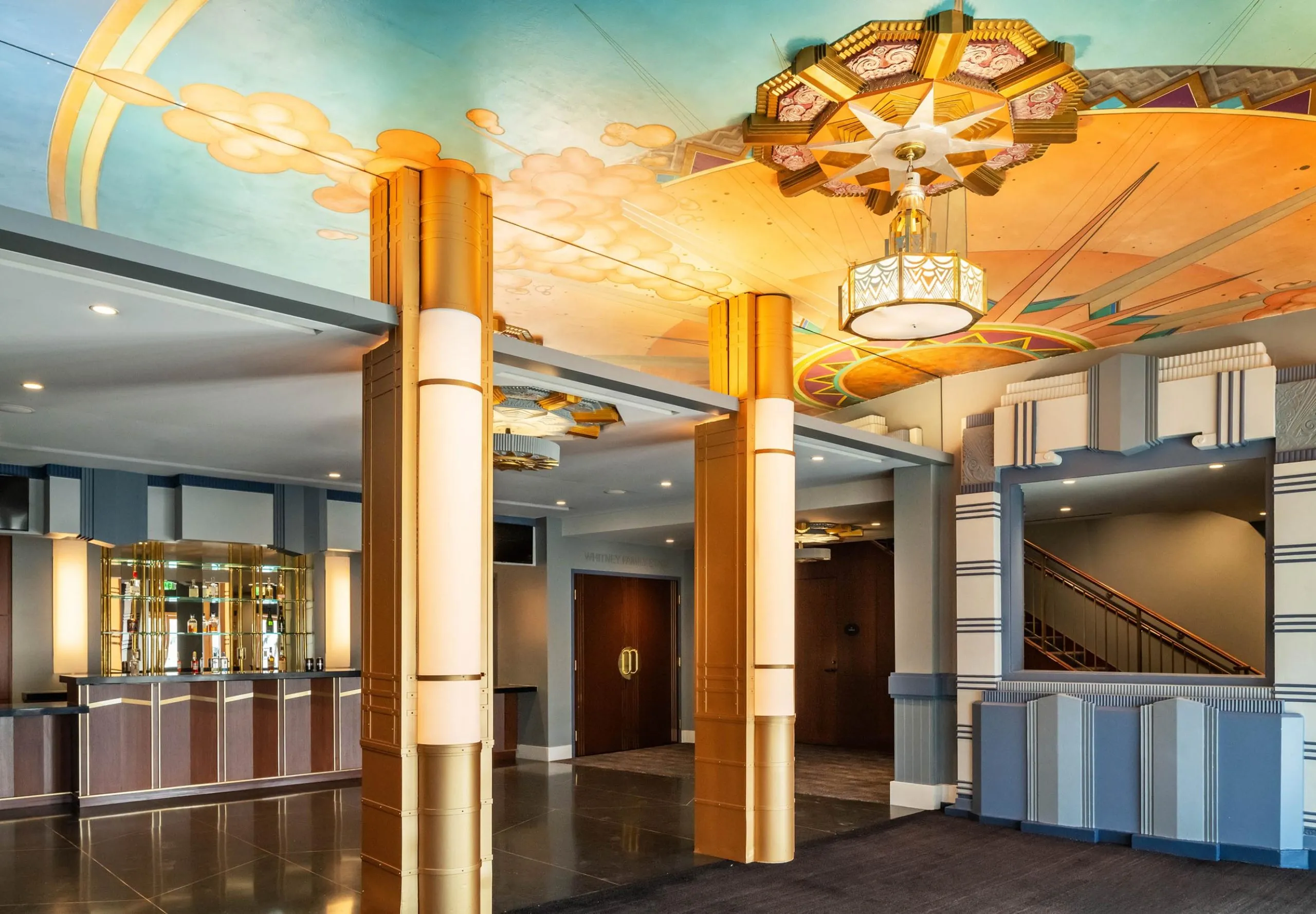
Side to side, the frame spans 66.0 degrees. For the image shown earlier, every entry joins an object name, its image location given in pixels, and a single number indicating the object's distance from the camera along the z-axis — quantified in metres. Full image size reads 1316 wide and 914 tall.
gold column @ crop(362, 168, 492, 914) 4.97
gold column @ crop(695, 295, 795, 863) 6.99
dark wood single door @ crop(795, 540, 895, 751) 14.33
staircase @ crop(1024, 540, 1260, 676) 10.65
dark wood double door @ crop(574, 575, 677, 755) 13.79
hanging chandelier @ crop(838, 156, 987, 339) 5.48
